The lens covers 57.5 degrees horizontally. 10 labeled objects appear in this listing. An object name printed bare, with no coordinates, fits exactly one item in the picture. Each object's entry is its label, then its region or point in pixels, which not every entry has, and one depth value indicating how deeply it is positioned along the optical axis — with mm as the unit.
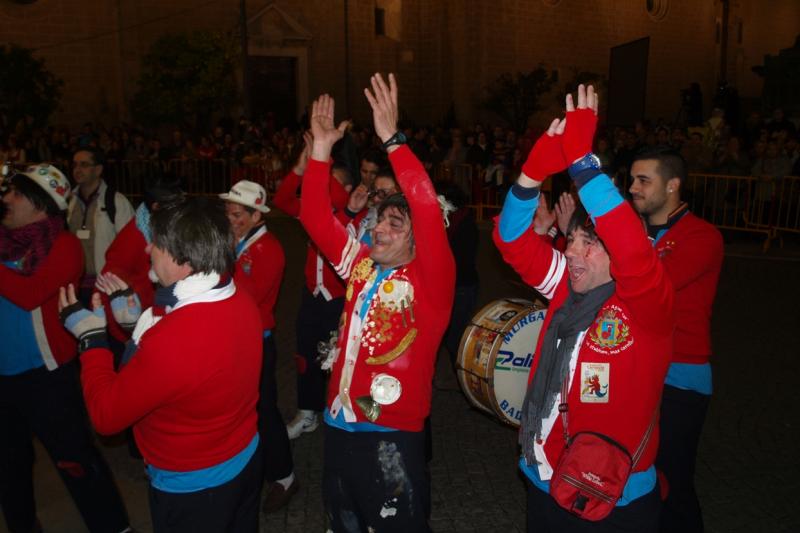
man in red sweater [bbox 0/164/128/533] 3545
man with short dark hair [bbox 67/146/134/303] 5328
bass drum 4391
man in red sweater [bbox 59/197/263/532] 2471
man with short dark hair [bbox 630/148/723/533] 3422
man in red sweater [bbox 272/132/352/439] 5125
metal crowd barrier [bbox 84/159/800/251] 12539
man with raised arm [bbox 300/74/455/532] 2992
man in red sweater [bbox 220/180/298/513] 4336
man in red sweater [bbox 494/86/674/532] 2314
